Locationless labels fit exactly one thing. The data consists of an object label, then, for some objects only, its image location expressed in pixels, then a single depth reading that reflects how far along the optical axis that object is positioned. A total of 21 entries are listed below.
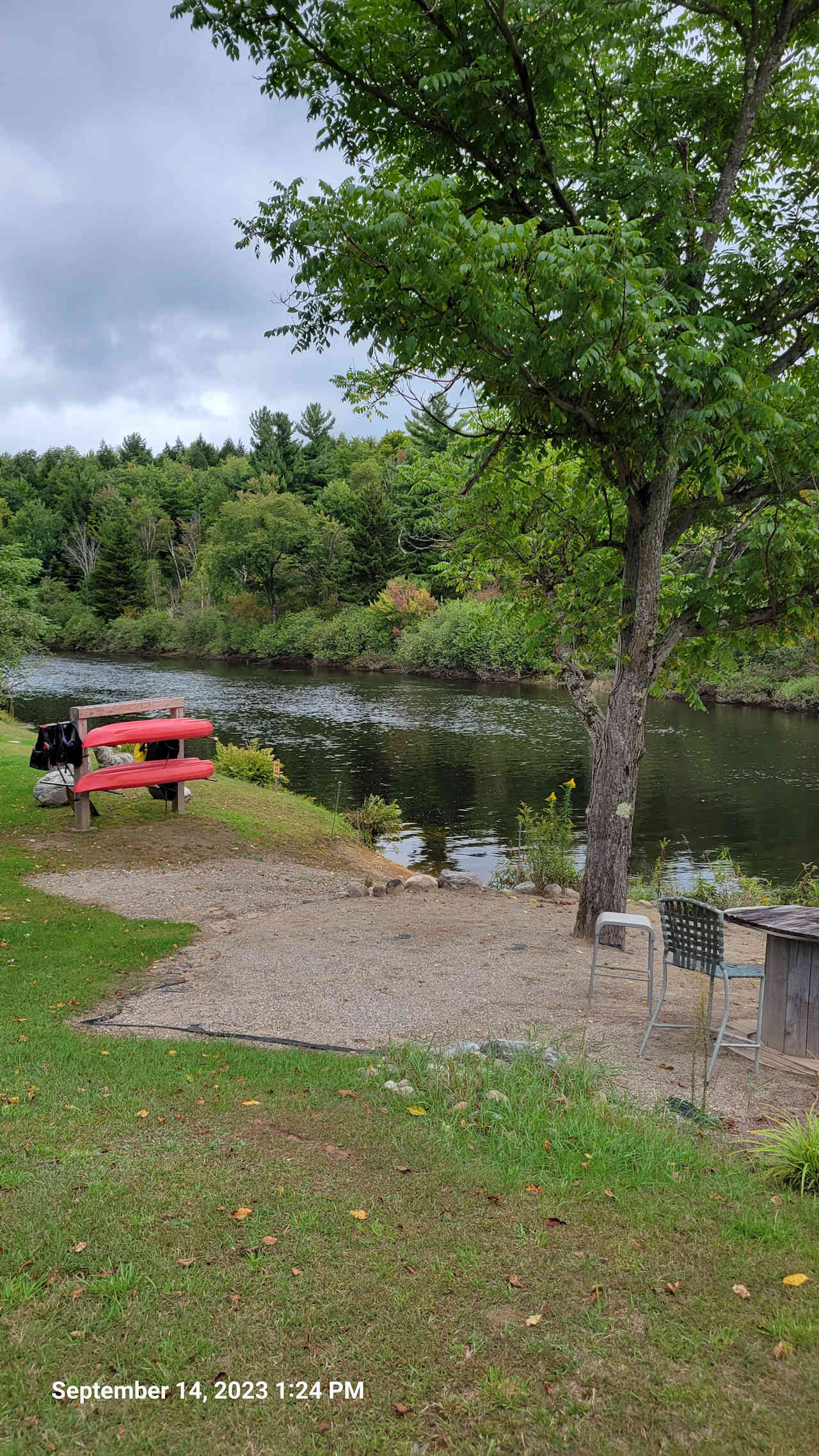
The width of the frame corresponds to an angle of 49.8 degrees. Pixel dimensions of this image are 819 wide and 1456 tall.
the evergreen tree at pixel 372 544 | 62.69
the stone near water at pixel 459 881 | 12.14
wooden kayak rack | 12.47
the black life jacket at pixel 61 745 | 12.44
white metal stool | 6.39
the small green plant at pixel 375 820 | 17.48
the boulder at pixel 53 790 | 13.70
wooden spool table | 5.62
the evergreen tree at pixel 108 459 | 105.12
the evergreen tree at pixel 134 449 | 108.62
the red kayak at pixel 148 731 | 12.46
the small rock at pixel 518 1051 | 5.39
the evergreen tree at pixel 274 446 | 80.75
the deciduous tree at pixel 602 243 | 6.35
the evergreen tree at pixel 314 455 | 80.12
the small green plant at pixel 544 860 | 13.55
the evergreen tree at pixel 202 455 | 107.62
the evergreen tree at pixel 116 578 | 78.00
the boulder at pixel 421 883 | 12.02
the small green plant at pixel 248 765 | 19.48
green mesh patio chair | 5.52
